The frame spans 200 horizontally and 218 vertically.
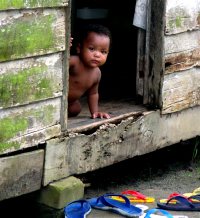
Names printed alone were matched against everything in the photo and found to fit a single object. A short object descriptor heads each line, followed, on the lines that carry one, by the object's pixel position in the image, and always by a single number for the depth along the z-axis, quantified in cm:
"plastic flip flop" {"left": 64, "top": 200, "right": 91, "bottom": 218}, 397
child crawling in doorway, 447
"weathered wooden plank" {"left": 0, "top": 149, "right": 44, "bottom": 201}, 366
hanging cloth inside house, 457
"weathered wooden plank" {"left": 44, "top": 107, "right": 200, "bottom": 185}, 397
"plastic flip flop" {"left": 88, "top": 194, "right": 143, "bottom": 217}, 415
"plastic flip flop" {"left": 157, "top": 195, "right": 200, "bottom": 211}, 436
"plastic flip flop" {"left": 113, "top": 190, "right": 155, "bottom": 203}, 450
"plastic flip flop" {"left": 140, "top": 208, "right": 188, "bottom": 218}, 417
